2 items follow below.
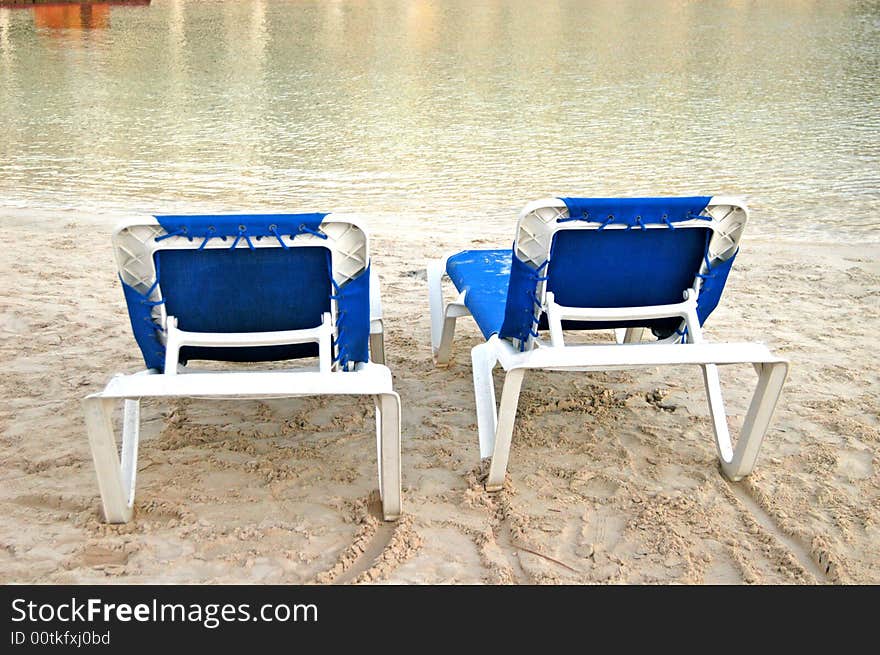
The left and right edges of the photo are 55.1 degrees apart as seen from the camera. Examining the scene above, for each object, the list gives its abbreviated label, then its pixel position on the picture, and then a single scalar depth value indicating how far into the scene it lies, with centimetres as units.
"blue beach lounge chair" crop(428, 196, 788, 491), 303
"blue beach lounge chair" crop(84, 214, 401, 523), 272
